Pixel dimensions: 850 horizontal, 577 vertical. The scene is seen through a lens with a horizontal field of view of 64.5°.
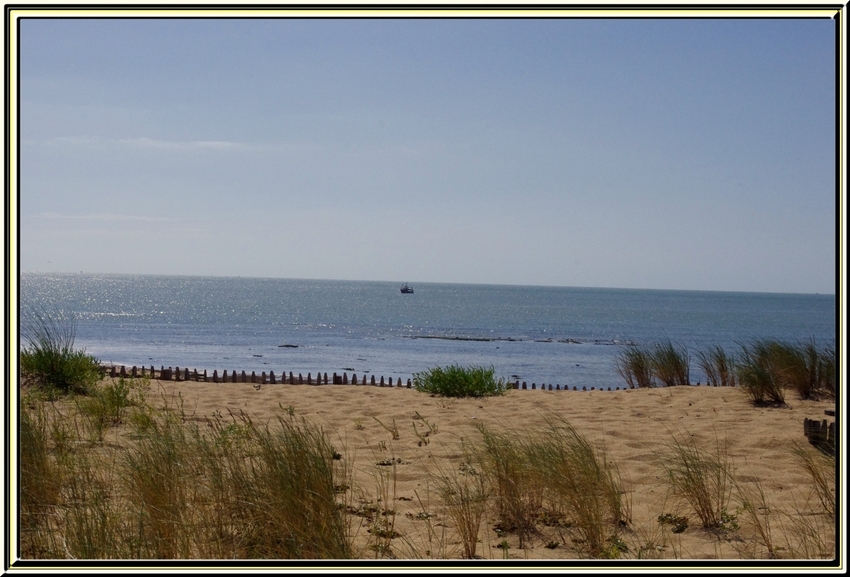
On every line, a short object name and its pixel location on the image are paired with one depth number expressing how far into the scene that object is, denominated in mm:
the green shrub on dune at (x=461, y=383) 9375
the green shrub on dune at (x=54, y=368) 8141
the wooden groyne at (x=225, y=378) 11117
